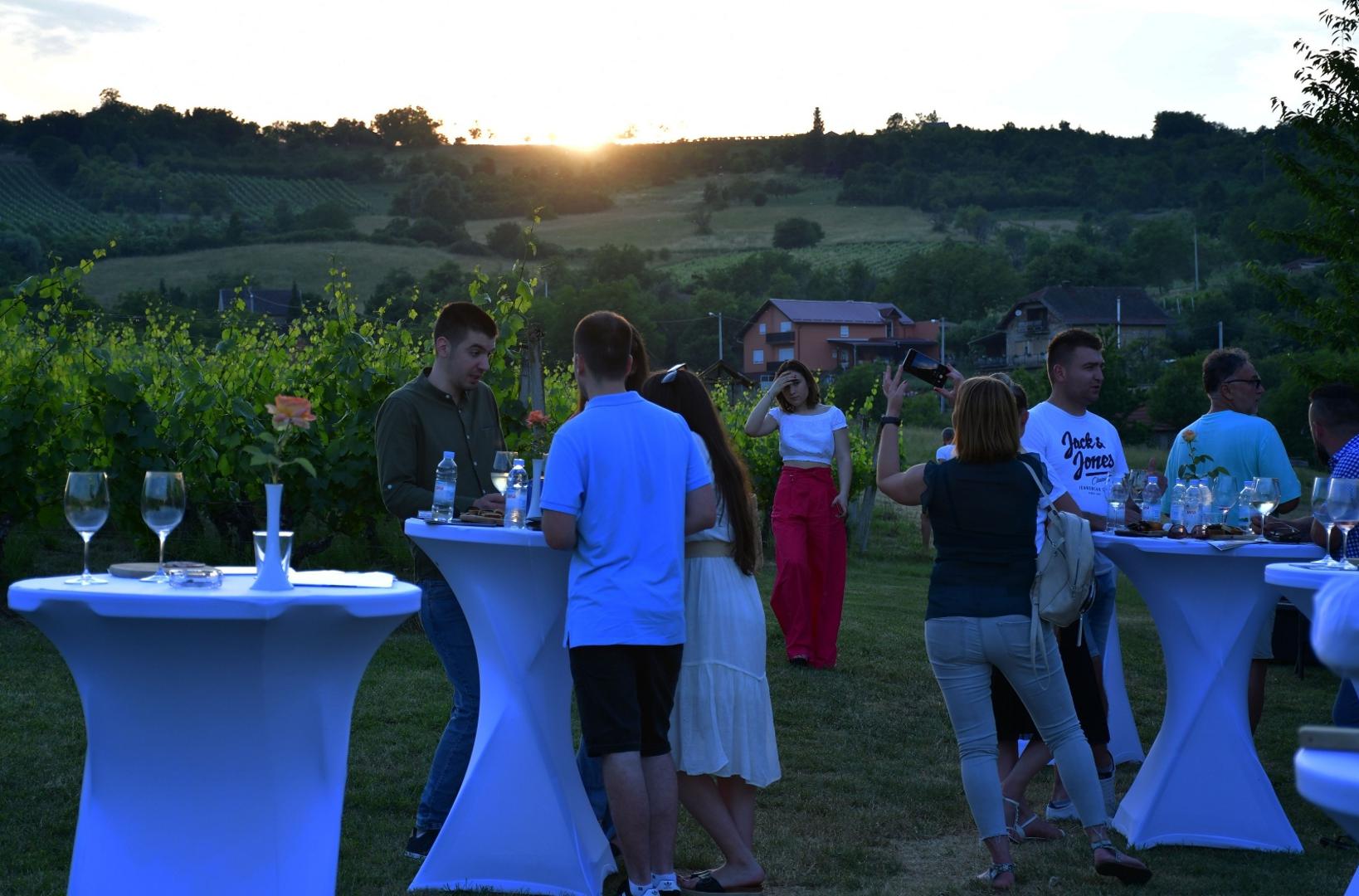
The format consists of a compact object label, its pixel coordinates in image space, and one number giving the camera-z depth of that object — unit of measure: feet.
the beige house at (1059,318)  217.36
